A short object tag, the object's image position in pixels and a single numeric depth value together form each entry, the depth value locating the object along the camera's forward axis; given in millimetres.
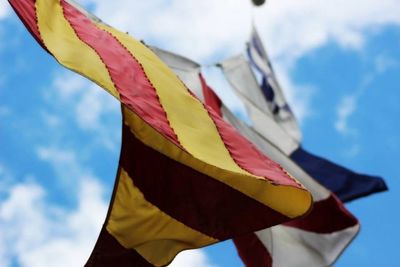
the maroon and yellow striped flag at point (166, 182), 4945
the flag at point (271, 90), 10477
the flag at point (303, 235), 7156
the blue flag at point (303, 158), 8711
